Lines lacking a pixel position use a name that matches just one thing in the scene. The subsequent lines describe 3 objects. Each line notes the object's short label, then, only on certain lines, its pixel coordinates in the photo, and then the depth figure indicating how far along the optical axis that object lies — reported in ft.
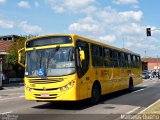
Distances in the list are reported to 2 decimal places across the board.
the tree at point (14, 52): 181.92
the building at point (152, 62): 566.77
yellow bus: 47.78
